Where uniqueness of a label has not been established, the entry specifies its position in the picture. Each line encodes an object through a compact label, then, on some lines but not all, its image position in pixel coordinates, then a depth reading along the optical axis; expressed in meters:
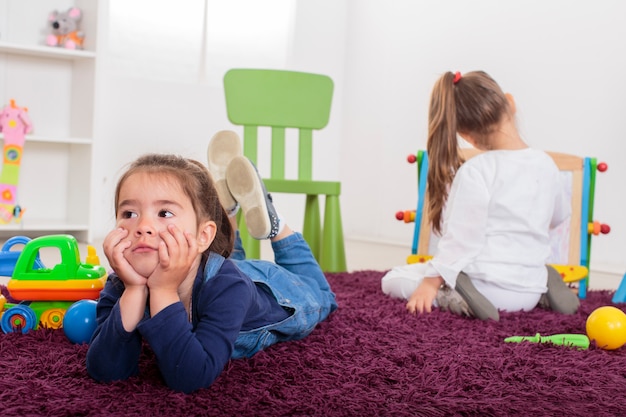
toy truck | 1.15
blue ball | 1.10
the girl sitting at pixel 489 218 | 1.51
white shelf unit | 2.89
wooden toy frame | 1.93
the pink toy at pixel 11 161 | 2.73
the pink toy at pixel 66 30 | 2.90
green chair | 2.33
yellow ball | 1.20
